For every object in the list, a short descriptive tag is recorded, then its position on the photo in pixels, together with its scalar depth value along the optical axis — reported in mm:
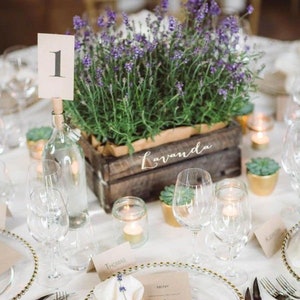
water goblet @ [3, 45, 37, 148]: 2016
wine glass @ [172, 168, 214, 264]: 1302
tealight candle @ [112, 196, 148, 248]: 1415
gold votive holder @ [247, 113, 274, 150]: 1813
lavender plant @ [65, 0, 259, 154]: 1473
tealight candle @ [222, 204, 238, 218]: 1296
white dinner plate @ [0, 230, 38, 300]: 1251
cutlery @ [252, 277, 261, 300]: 1217
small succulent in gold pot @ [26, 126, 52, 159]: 1721
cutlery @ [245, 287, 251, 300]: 1212
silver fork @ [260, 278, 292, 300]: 1218
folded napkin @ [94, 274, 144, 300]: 1138
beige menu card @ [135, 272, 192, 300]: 1194
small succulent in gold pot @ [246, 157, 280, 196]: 1571
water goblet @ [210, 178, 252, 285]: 1286
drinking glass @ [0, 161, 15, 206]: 1556
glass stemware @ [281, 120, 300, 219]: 1511
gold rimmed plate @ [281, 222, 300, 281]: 1271
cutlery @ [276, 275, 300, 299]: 1227
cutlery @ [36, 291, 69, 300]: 1235
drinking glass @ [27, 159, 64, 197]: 1316
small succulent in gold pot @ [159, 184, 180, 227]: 1468
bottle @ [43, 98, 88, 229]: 1460
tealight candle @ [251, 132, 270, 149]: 1811
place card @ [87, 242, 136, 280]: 1275
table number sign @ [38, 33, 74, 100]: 1329
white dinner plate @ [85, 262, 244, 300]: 1215
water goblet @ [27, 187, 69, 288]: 1274
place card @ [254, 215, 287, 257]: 1347
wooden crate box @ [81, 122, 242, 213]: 1511
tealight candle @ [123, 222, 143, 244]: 1414
